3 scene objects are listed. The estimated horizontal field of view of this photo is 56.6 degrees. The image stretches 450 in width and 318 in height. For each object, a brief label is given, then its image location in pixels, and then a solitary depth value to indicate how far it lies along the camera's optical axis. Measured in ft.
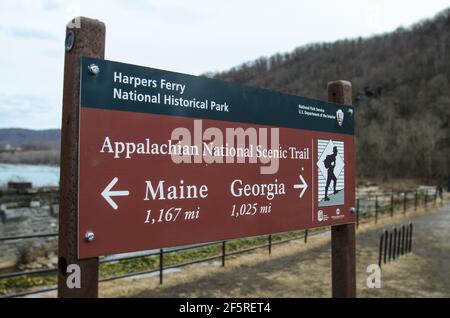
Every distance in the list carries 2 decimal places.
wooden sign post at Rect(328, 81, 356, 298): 12.01
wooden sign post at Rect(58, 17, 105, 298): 6.88
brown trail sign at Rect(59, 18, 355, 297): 6.97
